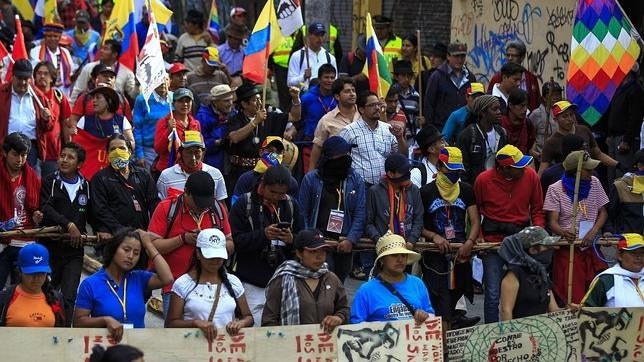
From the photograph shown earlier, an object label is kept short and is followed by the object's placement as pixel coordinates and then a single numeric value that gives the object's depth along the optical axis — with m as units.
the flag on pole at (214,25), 22.39
